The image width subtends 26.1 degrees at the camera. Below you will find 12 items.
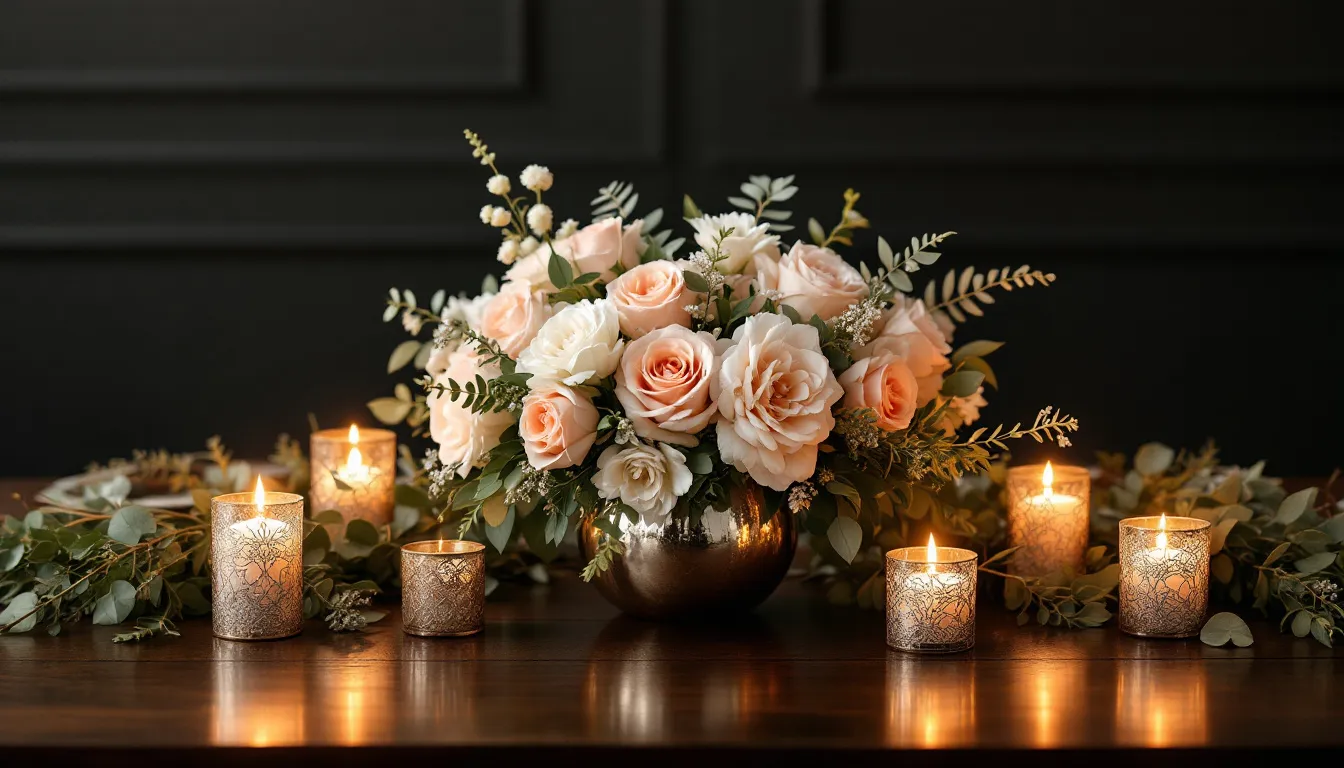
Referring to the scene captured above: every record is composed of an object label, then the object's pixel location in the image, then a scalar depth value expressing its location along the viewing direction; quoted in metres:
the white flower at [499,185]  2.24
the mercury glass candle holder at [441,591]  2.14
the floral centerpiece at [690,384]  2.10
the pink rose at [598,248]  2.22
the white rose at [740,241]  2.22
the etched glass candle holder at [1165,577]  2.14
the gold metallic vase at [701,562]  2.16
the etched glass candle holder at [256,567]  2.12
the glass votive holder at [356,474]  2.34
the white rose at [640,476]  2.10
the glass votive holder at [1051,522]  2.26
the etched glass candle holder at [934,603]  2.10
